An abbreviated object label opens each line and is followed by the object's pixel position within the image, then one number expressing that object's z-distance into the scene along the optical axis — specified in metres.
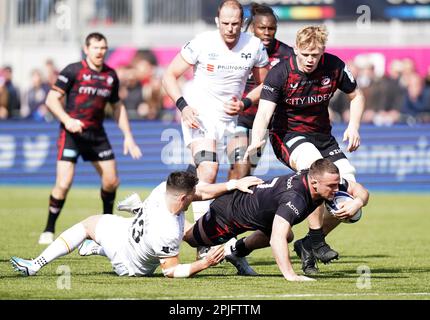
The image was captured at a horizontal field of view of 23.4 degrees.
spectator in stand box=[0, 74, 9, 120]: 25.42
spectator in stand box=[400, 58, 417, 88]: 25.17
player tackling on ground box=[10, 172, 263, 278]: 9.54
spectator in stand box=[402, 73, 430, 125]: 24.73
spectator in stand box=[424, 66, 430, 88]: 24.70
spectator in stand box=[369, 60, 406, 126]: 24.91
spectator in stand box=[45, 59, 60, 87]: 25.14
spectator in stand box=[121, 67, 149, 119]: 25.55
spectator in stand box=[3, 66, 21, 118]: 25.30
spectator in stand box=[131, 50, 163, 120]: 25.44
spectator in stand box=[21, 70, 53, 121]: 25.55
